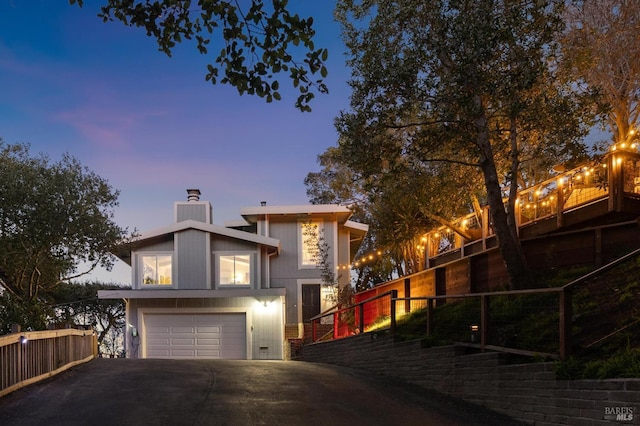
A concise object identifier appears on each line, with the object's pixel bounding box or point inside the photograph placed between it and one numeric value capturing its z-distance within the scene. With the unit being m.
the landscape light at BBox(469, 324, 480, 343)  10.32
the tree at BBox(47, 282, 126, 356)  31.02
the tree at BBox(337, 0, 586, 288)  11.83
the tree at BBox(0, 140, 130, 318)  19.73
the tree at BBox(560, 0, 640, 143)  17.72
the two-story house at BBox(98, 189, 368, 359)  25.11
